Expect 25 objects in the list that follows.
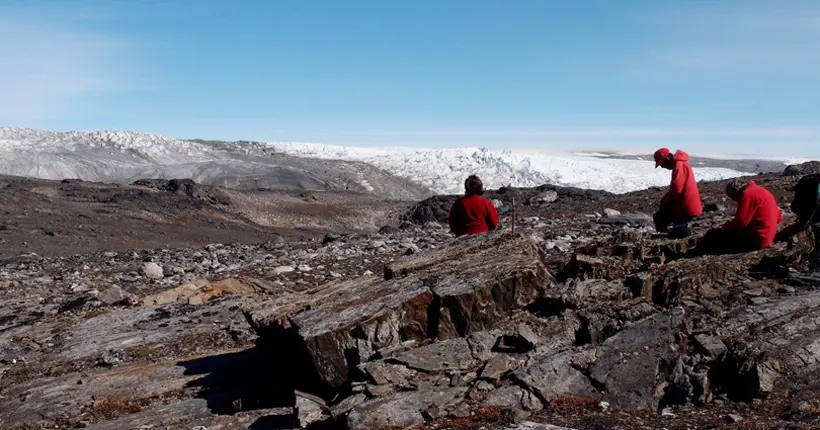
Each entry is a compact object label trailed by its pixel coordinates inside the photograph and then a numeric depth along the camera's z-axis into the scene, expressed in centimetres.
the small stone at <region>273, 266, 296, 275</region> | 1817
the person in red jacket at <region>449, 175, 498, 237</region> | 1189
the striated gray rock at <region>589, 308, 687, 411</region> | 754
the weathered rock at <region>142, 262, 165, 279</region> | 1936
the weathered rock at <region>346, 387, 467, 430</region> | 742
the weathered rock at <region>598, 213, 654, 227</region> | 2094
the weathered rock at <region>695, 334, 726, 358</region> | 788
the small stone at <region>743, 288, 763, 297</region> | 883
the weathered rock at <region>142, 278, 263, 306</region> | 1565
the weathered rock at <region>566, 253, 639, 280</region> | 990
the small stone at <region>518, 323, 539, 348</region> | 830
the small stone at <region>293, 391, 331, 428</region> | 791
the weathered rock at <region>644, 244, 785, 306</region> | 898
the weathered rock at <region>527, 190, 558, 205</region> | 3350
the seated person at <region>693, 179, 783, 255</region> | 991
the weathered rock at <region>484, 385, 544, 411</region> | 750
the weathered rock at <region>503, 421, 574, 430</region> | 698
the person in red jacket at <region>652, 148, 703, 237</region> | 1227
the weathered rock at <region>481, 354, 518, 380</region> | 790
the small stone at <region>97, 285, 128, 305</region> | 1636
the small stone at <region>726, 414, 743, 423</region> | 705
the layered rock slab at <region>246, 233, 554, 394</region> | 859
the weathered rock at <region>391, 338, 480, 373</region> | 812
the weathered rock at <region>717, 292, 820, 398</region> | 755
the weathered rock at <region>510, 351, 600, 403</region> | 761
